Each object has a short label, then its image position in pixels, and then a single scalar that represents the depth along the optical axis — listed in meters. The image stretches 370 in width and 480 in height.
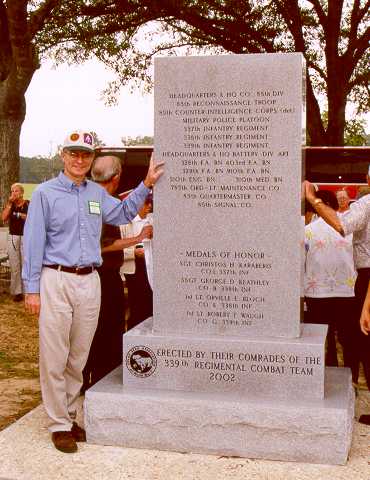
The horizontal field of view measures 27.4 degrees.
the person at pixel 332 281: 6.75
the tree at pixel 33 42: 15.80
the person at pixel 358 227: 5.34
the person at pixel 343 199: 8.43
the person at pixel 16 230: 11.85
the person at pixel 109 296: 5.88
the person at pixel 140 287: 6.94
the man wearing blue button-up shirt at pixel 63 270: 4.77
